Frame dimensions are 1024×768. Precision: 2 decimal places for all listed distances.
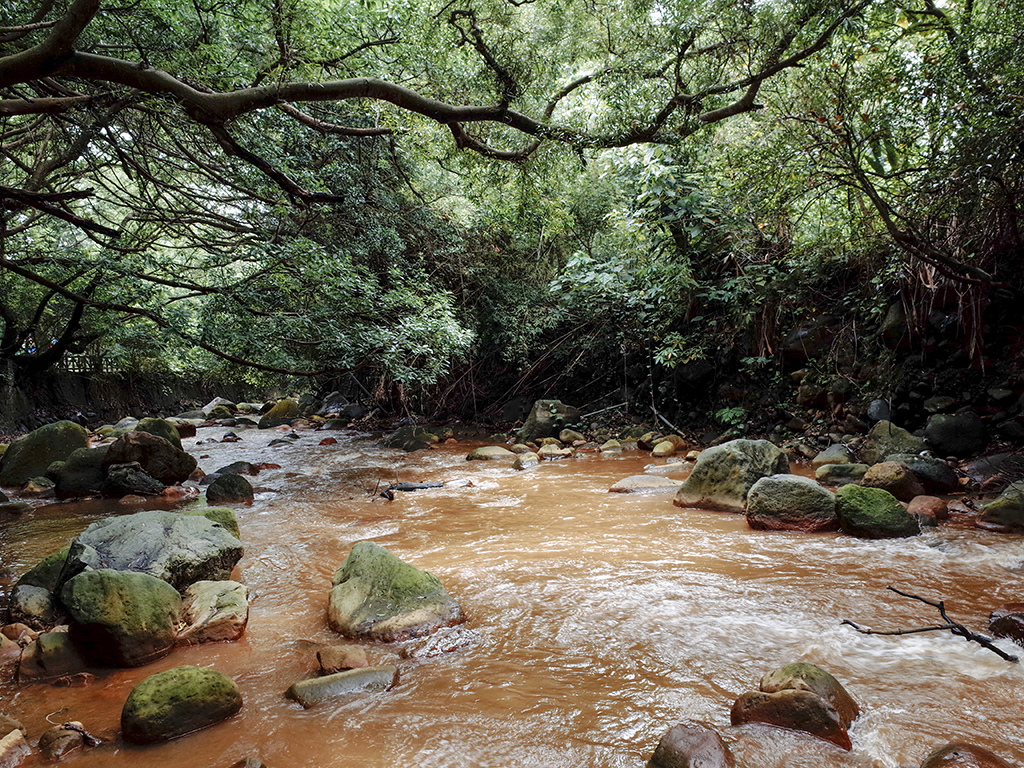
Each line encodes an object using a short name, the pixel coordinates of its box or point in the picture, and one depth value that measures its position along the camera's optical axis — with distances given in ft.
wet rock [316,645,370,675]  8.53
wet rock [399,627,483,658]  9.23
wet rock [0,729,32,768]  6.62
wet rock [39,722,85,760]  6.79
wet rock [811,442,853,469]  22.07
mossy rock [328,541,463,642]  9.88
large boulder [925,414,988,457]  19.11
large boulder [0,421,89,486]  25.44
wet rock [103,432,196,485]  23.70
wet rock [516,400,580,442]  34.47
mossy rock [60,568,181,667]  8.95
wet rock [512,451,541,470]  27.37
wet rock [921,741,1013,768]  5.87
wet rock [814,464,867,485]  19.31
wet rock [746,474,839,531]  14.97
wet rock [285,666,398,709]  7.81
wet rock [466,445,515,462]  30.48
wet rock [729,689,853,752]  6.65
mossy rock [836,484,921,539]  14.06
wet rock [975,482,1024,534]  13.83
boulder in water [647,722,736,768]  6.06
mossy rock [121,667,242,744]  7.00
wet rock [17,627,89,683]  8.83
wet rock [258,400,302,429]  51.94
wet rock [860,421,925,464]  20.02
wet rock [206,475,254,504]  21.86
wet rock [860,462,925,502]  16.30
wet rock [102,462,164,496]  22.75
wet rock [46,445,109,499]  22.77
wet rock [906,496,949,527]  14.61
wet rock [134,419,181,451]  30.22
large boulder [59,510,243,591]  11.22
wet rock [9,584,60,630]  10.42
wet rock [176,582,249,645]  9.93
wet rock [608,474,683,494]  20.90
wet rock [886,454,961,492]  17.15
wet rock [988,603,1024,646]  8.67
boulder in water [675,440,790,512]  17.66
